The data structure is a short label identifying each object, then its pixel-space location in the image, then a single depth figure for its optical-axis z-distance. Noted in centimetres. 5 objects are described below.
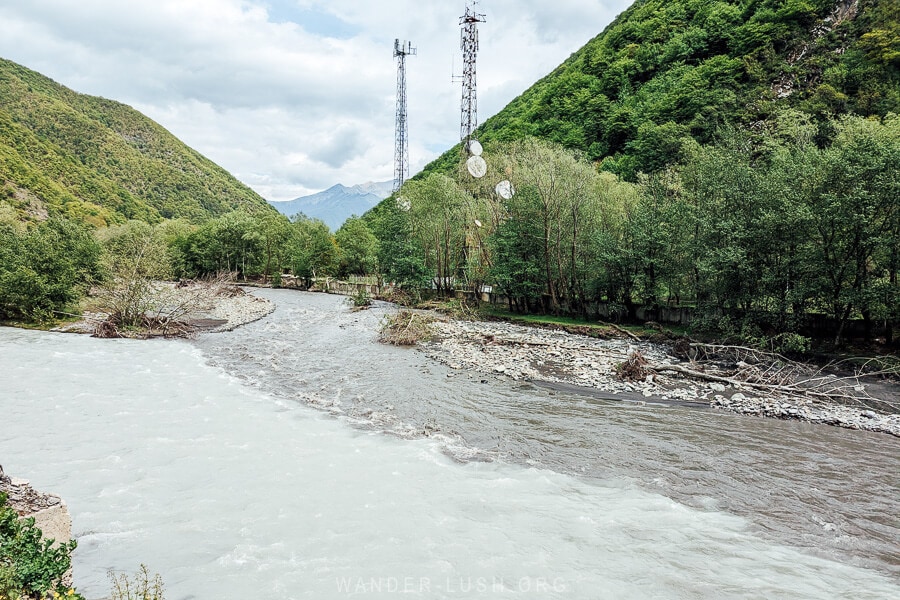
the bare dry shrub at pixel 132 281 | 2411
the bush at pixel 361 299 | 4101
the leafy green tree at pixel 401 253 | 4356
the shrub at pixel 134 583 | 570
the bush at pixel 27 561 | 419
